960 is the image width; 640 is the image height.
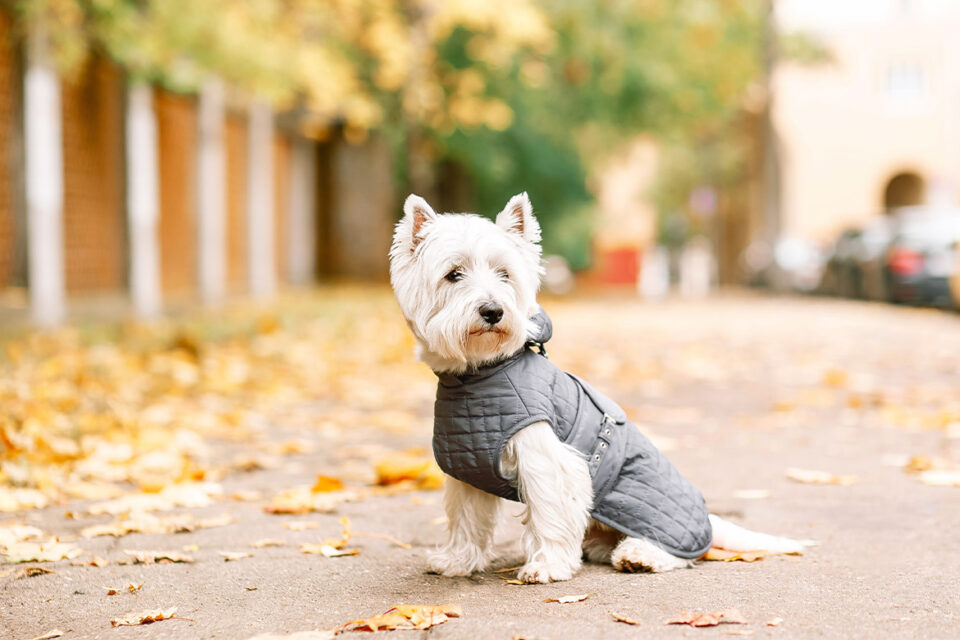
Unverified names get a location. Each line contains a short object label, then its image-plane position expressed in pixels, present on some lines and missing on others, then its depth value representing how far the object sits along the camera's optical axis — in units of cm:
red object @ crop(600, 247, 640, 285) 5284
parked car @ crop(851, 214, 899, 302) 2035
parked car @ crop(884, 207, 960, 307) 1822
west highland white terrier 331
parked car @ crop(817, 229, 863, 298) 2325
